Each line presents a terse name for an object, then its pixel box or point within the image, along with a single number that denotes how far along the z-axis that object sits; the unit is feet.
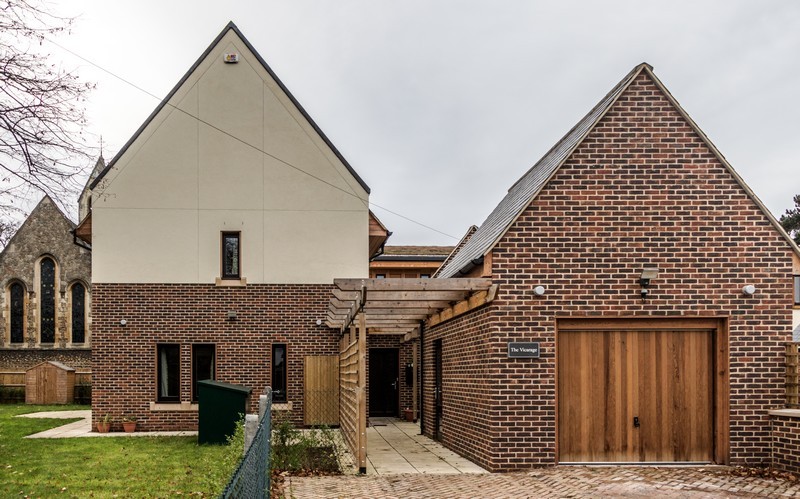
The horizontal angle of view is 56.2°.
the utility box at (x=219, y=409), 49.34
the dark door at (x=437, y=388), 51.49
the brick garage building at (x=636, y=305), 36.14
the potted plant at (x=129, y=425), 60.85
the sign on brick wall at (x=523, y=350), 36.09
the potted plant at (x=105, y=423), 60.97
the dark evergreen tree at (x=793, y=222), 155.43
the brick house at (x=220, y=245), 62.13
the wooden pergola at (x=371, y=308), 35.42
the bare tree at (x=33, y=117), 35.37
